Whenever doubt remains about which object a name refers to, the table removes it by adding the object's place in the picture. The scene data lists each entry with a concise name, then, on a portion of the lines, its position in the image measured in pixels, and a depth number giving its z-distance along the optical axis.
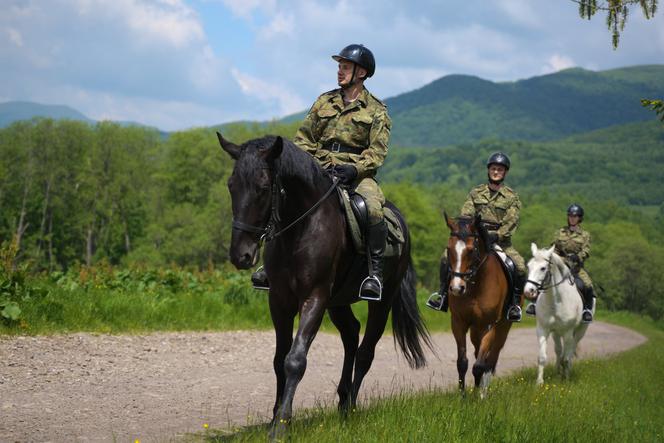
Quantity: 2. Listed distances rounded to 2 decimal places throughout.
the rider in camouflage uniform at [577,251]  14.50
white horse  12.79
